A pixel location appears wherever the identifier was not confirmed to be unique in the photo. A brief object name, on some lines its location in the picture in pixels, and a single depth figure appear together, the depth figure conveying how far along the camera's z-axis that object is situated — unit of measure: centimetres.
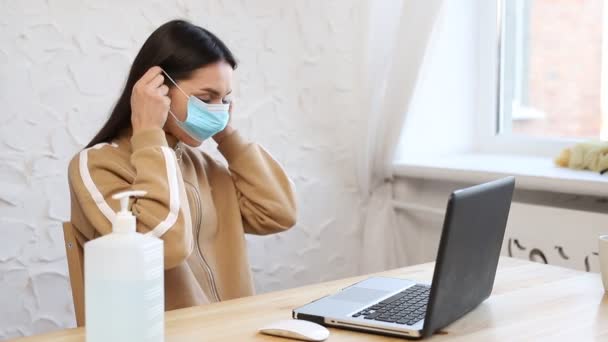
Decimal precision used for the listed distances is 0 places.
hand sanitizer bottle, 84
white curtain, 237
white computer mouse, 106
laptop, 104
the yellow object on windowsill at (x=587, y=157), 205
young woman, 142
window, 235
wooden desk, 108
